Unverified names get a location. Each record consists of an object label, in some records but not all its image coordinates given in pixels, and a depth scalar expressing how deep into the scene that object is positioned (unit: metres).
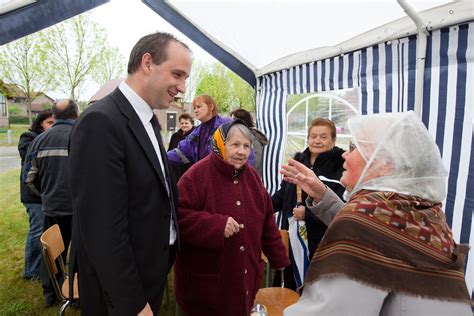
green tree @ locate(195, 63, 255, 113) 25.70
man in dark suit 1.20
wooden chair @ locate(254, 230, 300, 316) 2.17
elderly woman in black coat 2.54
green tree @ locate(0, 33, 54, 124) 16.38
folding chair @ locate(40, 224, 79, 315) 2.26
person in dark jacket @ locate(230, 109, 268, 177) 4.09
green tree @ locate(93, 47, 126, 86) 19.45
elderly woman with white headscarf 0.94
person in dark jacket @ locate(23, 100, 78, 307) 3.10
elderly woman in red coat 1.80
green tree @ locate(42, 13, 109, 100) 16.28
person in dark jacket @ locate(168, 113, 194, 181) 5.55
